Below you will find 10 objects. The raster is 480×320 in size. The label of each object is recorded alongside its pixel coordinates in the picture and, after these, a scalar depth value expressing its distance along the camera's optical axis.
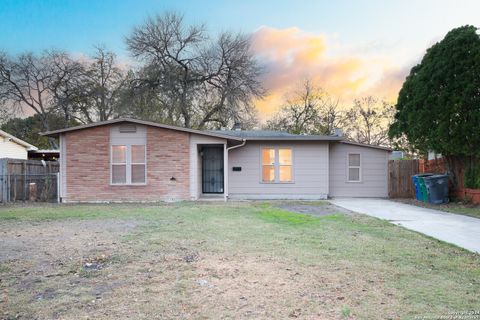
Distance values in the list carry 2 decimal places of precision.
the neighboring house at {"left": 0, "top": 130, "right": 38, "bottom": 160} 22.92
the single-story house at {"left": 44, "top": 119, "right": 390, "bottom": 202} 15.12
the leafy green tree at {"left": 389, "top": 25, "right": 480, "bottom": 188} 12.52
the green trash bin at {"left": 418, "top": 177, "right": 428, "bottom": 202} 14.48
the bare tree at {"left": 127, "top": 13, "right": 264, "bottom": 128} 31.70
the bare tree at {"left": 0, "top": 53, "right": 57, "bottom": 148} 32.97
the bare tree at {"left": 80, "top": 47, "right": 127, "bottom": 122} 33.75
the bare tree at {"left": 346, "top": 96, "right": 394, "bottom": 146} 34.25
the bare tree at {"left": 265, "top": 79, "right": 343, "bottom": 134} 34.62
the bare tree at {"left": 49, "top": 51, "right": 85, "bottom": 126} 34.66
